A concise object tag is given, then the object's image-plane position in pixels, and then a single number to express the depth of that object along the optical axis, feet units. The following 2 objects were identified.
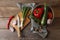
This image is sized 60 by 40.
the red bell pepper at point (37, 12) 4.12
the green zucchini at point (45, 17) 4.11
